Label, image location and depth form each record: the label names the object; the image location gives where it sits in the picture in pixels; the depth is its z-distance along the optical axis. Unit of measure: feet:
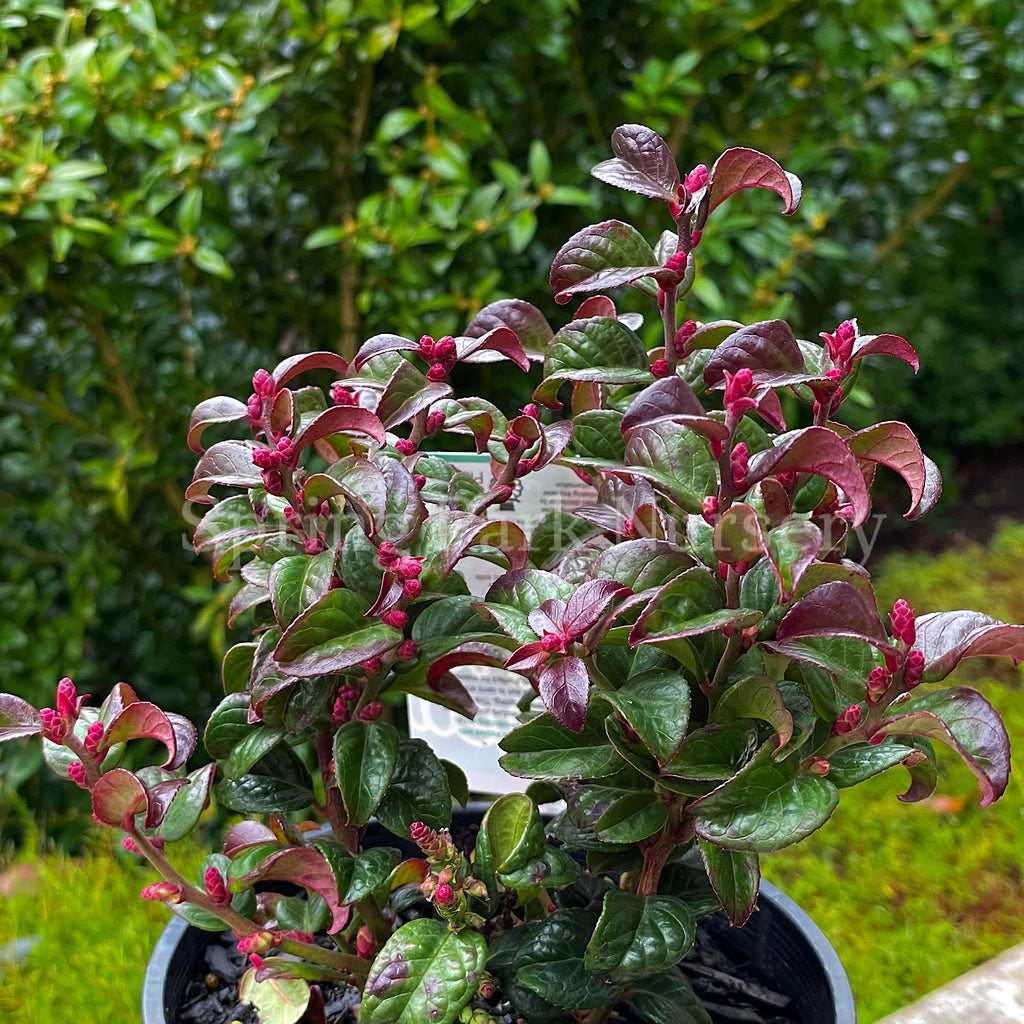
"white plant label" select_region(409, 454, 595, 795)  3.20
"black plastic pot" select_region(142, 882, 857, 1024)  2.58
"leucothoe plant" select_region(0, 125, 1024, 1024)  1.89
